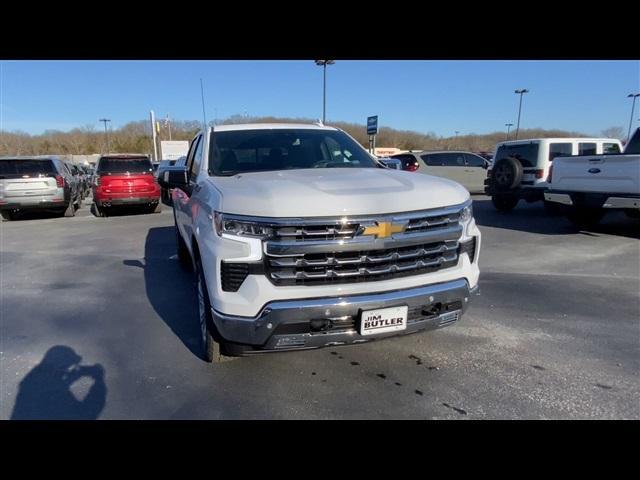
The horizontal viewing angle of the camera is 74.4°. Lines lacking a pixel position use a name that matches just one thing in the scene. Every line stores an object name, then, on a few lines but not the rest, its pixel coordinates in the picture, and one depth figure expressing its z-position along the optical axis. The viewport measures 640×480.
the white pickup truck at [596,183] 7.11
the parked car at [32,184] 11.01
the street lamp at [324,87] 23.33
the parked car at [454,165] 15.85
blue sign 22.80
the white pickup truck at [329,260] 2.51
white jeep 10.70
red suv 11.82
